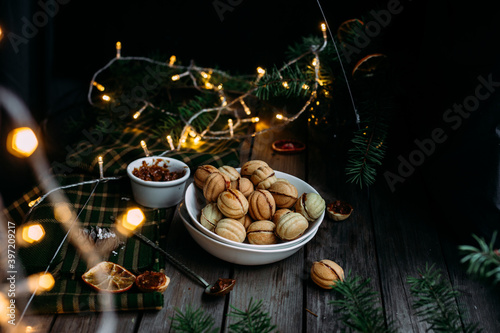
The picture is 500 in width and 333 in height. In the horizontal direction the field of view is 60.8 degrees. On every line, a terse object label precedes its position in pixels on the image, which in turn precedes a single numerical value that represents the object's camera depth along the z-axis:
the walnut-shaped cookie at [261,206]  1.02
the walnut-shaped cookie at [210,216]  1.00
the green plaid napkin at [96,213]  0.90
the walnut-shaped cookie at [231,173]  1.11
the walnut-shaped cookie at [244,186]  1.07
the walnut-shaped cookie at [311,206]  1.03
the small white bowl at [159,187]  1.16
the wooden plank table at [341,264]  0.90
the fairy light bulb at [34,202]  1.15
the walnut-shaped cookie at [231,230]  0.95
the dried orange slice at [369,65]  1.32
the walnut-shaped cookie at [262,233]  0.97
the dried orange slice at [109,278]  0.93
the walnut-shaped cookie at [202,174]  1.10
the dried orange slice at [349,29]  1.40
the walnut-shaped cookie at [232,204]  0.98
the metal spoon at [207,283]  0.93
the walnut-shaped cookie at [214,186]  1.04
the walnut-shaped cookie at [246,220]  1.01
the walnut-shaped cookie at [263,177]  1.09
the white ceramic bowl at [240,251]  0.94
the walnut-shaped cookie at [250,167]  1.14
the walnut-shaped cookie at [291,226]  0.96
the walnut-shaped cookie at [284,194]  1.05
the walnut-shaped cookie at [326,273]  0.95
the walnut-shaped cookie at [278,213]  1.00
